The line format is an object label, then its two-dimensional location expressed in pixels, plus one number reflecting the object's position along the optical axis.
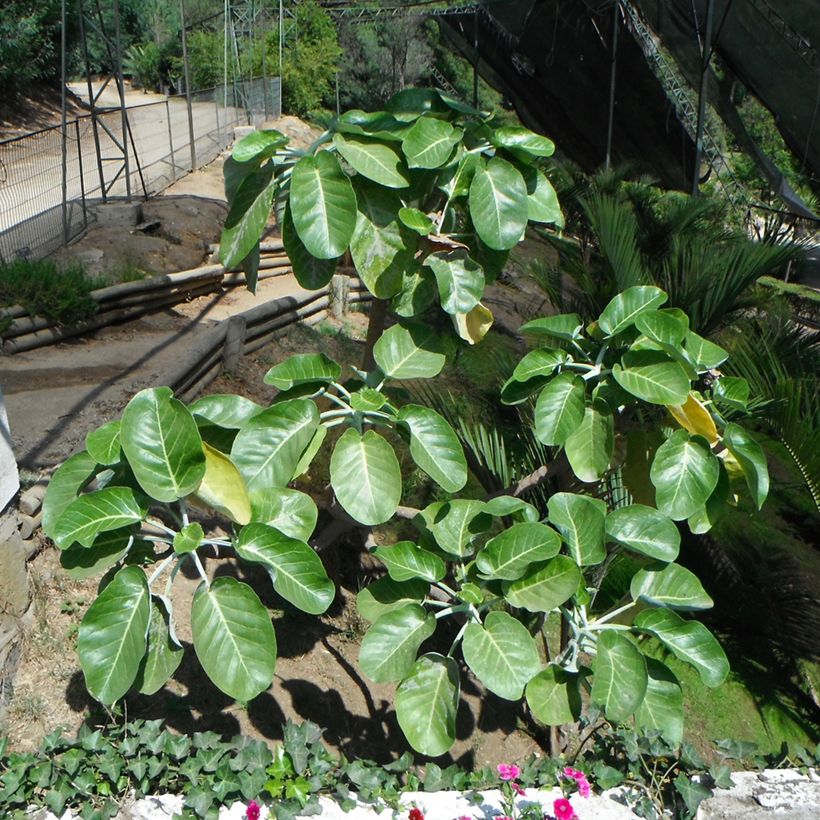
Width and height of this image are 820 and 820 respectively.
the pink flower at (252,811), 2.34
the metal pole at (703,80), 10.38
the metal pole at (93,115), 10.38
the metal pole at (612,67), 13.12
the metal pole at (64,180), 9.84
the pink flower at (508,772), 2.64
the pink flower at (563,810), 2.42
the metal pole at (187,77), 14.31
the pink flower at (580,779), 2.65
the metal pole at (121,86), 11.34
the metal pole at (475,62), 14.75
